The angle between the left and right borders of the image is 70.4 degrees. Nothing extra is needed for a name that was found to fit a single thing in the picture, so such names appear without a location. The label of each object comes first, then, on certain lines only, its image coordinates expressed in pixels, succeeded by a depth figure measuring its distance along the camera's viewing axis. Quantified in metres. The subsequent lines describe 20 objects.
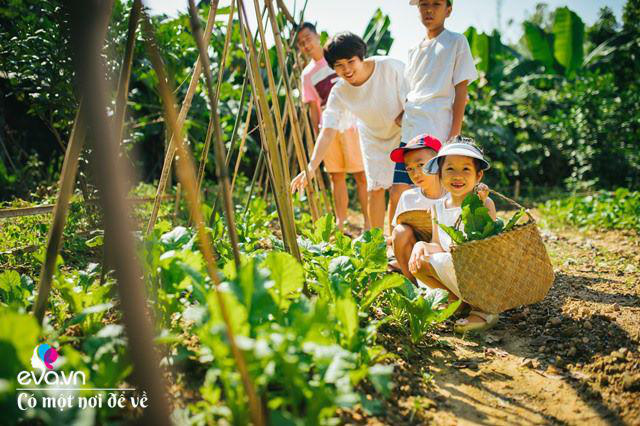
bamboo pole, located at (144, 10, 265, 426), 0.92
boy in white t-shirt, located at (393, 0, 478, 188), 2.58
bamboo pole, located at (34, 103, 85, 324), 1.27
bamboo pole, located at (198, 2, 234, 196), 2.11
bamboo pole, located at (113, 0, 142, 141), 1.49
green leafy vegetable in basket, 1.79
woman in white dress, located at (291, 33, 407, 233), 2.77
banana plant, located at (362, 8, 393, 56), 6.57
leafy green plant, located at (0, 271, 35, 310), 1.46
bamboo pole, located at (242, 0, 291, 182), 1.88
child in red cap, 2.38
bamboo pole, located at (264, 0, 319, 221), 1.98
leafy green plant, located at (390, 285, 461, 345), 1.71
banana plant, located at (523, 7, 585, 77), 8.14
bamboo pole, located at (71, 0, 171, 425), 0.83
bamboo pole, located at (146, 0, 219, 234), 1.88
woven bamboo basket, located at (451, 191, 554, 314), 1.77
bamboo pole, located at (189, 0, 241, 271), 1.06
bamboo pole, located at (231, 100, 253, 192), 2.57
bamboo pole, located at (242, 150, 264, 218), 2.69
